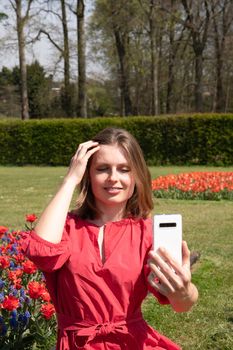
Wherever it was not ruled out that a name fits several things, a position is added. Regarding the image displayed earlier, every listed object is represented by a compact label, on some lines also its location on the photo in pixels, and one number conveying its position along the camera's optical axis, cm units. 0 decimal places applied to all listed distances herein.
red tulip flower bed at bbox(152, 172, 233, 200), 1145
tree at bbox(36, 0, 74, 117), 2980
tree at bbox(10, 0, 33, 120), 2920
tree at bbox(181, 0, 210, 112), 3162
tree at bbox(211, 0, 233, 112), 3303
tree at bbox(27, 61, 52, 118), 3885
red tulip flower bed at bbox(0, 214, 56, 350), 296
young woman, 199
